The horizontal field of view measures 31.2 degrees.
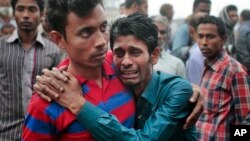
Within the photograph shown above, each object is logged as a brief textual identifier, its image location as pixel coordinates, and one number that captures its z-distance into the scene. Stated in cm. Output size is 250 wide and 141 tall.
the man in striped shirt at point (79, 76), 189
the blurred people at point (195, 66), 504
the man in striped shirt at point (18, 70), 370
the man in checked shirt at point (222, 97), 393
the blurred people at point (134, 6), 586
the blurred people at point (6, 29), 674
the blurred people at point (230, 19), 749
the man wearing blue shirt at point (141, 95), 189
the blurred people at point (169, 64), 458
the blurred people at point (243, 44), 698
